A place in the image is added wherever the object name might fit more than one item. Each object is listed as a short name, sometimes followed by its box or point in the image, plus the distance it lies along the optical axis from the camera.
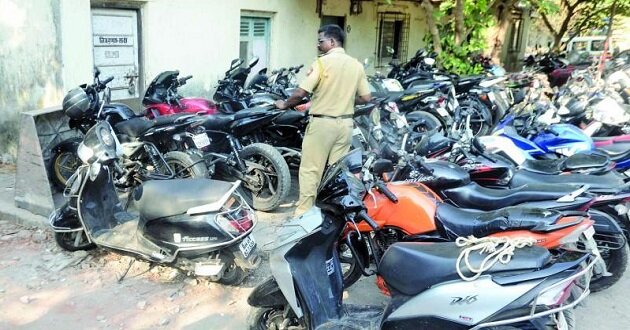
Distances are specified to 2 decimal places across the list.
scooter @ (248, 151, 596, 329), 2.33
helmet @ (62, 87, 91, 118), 5.04
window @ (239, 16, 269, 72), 9.43
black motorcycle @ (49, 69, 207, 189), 5.02
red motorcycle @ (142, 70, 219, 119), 6.60
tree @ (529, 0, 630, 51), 17.09
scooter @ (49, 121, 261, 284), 3.64
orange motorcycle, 2.91
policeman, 4.76
